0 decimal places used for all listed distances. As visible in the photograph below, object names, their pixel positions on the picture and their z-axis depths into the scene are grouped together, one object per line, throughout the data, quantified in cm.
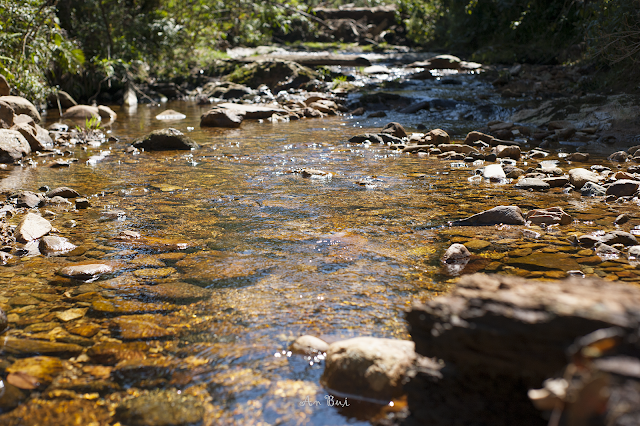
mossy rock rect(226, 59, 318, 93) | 1538
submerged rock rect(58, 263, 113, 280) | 301
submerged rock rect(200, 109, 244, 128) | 1005
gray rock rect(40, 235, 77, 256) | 344
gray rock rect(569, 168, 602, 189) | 491
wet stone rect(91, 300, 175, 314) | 264
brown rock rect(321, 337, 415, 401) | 193
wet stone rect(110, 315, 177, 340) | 241
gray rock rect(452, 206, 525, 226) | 389
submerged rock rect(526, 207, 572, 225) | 391
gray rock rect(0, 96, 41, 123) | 831
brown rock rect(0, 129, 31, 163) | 661
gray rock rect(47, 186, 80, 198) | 479
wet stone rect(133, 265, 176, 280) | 305
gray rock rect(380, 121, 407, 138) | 832
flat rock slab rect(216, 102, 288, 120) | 1105
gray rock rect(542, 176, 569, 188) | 507
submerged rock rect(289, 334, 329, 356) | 223
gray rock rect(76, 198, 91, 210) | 449
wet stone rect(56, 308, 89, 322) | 255
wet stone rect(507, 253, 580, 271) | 309
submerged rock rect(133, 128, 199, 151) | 752
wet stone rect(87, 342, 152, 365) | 222
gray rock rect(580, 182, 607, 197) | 469
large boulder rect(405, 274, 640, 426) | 127
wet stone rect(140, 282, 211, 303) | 278
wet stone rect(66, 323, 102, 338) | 242
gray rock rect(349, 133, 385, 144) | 798
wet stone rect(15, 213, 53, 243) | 362
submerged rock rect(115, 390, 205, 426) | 183
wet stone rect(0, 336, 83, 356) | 226
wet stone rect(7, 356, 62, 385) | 208
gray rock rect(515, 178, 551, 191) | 497
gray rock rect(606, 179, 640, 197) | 458
